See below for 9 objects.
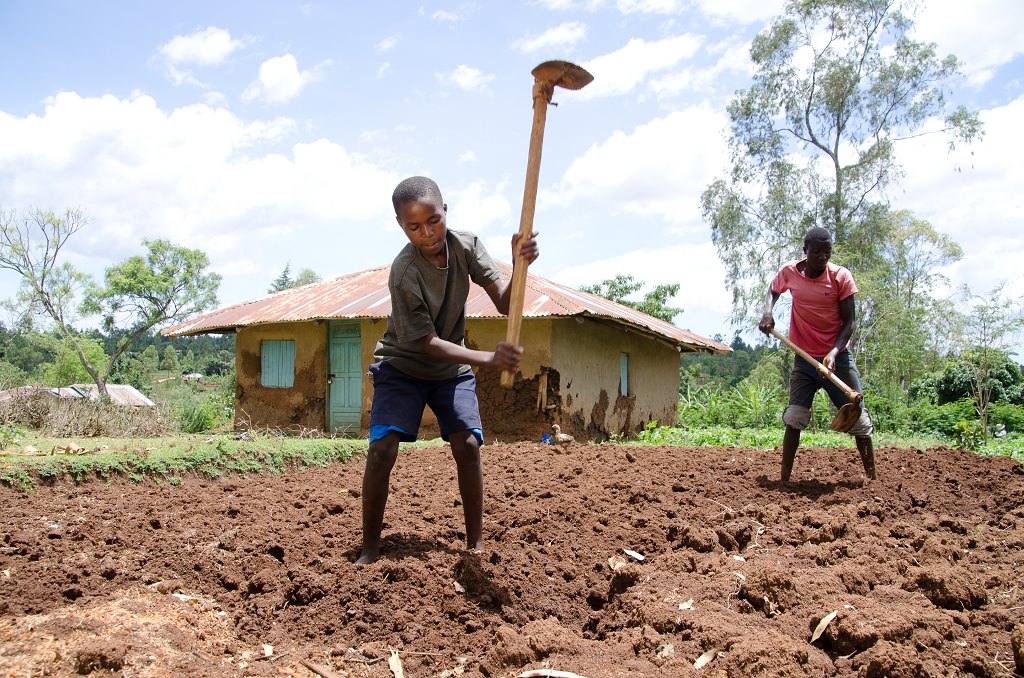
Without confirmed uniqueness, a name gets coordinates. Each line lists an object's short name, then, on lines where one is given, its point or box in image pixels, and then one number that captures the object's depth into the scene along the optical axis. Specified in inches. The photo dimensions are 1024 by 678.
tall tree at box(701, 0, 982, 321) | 856.9
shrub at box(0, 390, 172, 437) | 434.9
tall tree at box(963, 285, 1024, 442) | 575.5
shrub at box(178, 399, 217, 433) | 659.4
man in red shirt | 194.2
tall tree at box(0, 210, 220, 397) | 1080.2
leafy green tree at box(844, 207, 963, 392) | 781.9
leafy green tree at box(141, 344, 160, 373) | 1588.0
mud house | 440.1
